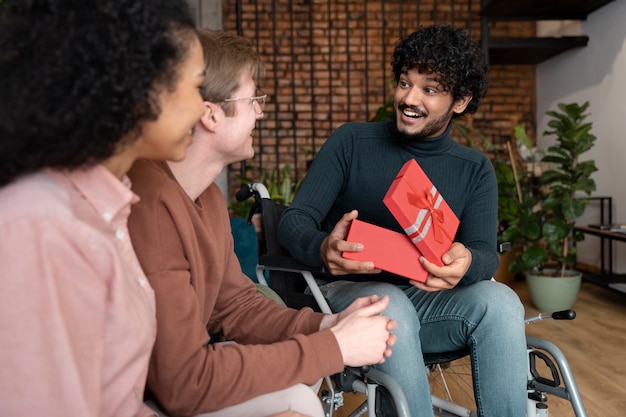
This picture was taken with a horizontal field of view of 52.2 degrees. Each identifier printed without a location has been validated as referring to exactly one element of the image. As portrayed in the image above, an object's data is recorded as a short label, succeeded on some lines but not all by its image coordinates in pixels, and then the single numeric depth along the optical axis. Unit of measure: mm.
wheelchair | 1268
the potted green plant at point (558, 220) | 3633
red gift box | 1236
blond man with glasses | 833
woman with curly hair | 589
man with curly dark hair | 1386
